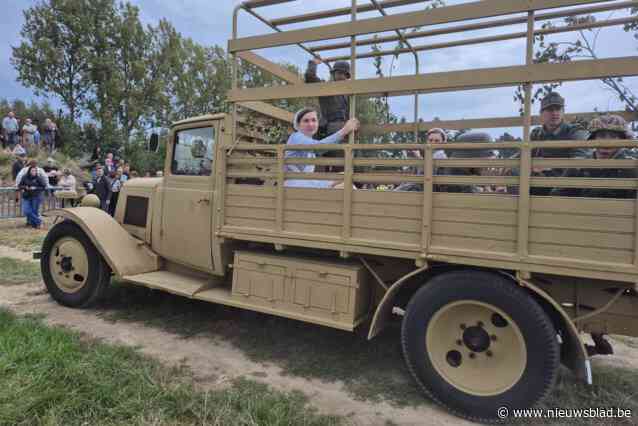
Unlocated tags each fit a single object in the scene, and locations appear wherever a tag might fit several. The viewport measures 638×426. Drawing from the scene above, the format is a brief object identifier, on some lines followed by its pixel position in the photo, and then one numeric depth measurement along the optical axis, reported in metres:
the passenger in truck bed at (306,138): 3.49
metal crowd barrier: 10.88
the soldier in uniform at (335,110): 4.43
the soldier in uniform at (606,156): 2.68
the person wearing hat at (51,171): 13.05
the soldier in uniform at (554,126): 3.38
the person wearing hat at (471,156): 3.08
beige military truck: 2.60
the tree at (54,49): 21.80
